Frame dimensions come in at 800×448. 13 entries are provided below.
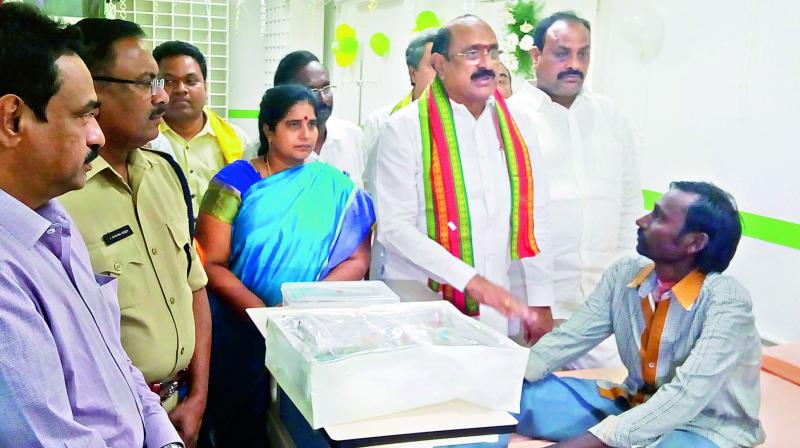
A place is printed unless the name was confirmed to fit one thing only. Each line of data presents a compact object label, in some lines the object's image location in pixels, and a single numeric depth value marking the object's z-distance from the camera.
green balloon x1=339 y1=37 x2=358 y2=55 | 5.57
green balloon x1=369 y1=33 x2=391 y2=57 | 4.79
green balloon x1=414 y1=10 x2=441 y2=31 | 3.63
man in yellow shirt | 2.62
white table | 1.12
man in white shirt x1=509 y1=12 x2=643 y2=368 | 2.12
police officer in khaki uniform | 1.45
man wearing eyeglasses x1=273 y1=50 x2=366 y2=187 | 2.97
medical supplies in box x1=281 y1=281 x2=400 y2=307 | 1.62
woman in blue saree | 2.15
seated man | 1.58
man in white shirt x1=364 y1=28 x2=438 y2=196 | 3.09
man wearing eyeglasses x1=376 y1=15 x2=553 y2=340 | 2.13
